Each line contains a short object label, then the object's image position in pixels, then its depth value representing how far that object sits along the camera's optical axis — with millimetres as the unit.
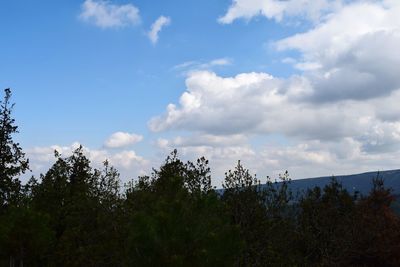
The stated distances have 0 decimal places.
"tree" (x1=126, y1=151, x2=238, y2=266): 15703
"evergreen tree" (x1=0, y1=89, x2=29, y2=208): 34719
